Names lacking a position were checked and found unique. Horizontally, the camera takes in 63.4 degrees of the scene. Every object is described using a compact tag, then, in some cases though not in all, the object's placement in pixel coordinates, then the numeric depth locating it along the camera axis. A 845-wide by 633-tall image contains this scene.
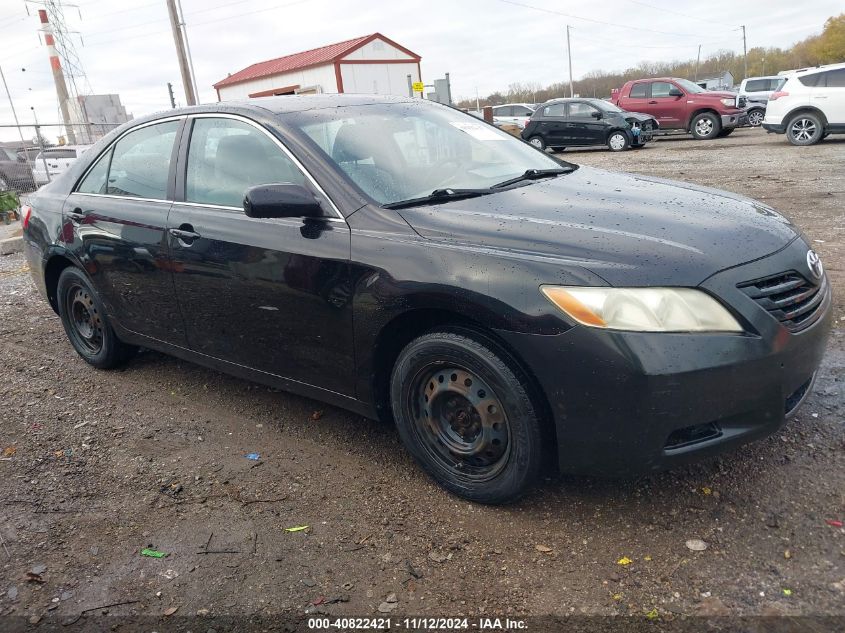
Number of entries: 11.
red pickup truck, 19.77
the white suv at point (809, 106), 15.09
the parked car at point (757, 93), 23.31
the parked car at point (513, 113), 25.10
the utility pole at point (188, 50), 22.64
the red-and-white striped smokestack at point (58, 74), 40.38
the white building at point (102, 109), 30.73
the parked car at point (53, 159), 16.09
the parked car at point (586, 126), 18.92
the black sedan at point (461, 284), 2.37
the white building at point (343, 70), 32.91
